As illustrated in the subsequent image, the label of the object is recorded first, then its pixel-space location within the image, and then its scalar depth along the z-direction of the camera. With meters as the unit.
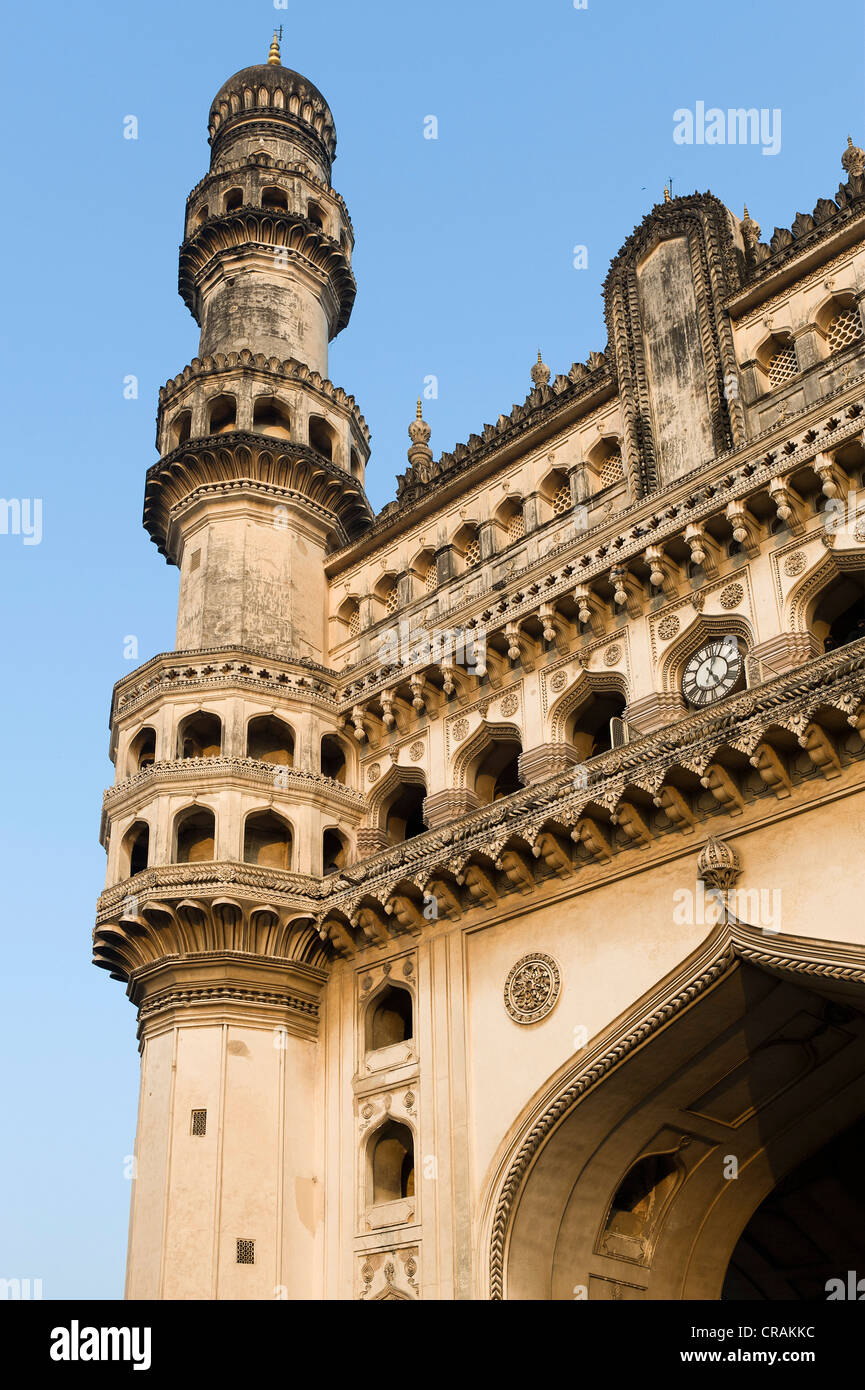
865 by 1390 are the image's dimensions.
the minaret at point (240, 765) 20.17
